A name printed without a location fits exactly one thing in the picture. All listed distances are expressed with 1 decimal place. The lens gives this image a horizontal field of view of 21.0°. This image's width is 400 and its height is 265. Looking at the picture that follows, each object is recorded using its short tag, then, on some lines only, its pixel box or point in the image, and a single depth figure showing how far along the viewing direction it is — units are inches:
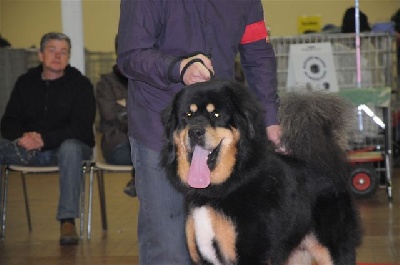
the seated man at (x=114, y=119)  324.2
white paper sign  406.8
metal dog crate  411.9
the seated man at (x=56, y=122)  314.4
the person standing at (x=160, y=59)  157.5
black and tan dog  150.1
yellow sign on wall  576.1
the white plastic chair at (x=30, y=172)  322.7
